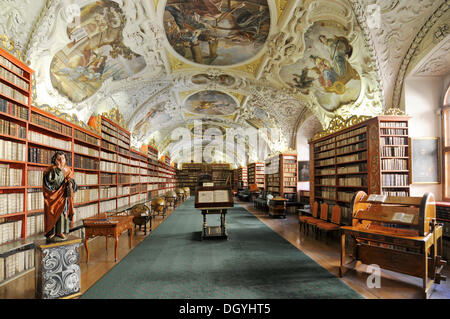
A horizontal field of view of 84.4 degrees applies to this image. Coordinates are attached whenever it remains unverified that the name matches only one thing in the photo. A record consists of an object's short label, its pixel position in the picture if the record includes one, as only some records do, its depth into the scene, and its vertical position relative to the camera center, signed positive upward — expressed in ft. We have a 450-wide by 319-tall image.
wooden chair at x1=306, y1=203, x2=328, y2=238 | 25.81 -5.03
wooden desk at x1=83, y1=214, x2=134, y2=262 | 18.20 -4.23
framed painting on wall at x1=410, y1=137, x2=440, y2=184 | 21.90 +0.72
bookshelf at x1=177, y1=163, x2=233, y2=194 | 112.27 -0.99
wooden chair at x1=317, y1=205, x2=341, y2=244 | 23.30 -5.16
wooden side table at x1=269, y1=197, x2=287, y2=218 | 39.99 -6.22
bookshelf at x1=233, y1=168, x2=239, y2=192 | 106.60 -3.84
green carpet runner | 13.29 -6.70
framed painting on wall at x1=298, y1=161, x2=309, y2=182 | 47.93 -0.35
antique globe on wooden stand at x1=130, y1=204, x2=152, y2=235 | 27.40 -4.80
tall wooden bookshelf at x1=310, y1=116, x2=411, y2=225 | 22.29 +0.85
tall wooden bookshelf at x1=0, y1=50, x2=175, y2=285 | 15.35 +0.68
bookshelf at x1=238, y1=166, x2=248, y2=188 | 94.28 -2.86
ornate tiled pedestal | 12.10 -4.91
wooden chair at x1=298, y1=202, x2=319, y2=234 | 27.69 -5.29
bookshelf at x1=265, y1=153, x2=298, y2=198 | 47.75 -0.90
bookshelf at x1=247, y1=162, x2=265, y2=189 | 76.64 -1.38
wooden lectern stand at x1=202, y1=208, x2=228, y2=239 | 25.00 -6.65
